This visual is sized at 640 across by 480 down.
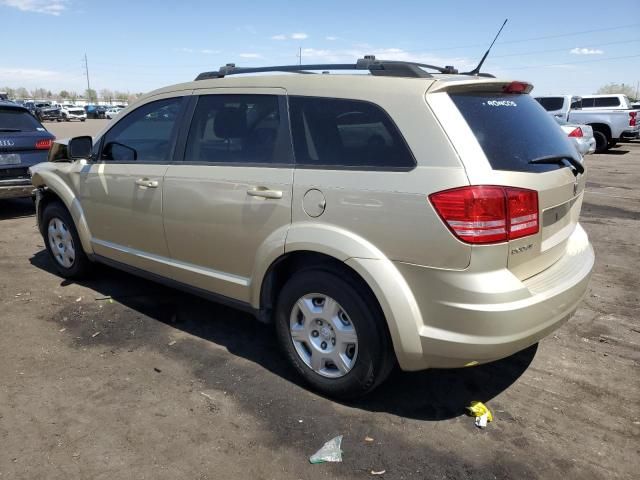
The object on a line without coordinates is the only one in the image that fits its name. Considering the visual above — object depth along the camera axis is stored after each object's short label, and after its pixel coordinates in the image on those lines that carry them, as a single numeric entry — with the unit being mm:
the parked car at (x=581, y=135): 14197
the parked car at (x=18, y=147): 7488
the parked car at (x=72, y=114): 55538
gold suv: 2547
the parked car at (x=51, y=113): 53219
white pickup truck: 19144
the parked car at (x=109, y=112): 66469
